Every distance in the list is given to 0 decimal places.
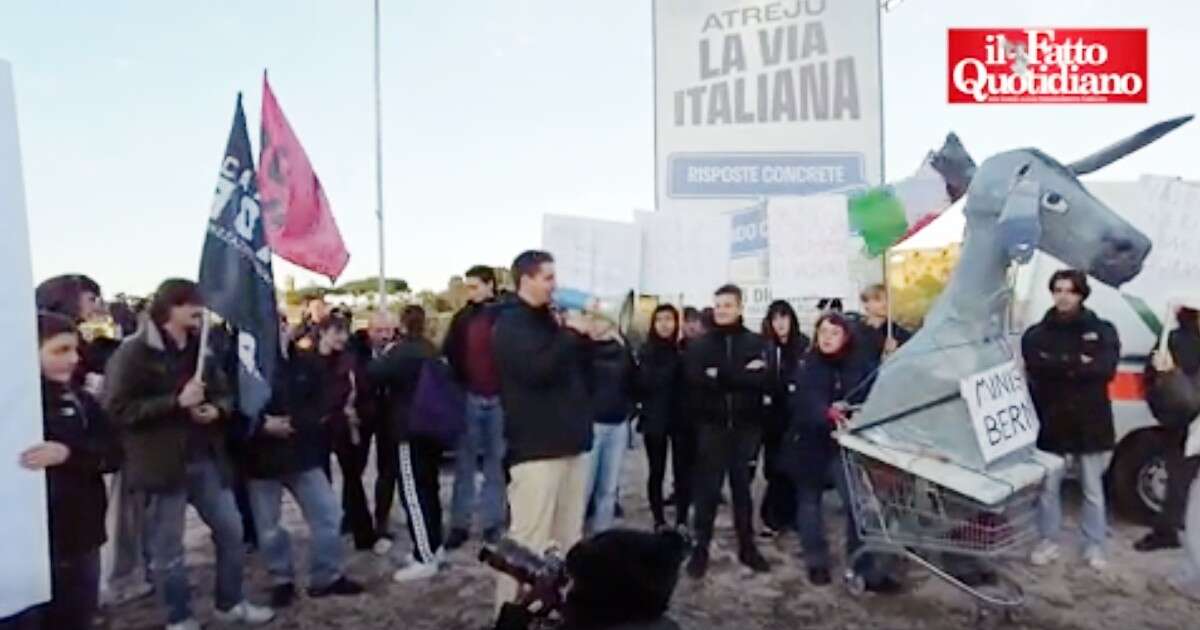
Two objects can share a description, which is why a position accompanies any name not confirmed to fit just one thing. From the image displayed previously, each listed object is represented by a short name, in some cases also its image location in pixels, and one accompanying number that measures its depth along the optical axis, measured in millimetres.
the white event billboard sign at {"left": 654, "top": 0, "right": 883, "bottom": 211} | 9836
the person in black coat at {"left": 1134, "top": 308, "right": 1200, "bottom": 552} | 6465
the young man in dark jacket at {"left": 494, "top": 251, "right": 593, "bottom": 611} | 4758
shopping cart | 4387
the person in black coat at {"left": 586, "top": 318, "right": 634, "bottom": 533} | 6465
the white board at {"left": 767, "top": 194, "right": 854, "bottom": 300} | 6305
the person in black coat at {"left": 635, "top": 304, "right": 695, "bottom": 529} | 6855
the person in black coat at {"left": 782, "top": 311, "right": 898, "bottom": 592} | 5789
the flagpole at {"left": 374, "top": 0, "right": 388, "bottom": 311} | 11391
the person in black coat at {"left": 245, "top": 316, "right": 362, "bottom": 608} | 5391
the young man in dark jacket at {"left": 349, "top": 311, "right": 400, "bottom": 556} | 6566
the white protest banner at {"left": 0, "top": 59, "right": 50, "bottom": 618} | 2727
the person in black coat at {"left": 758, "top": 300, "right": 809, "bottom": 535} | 6395
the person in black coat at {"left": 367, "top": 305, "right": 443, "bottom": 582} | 6113
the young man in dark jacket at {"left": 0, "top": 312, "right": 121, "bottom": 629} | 3398
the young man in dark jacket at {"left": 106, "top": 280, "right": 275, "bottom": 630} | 4668
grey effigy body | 4777
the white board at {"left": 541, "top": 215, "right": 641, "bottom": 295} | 5625
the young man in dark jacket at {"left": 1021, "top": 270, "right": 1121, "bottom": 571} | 5930
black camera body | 2381
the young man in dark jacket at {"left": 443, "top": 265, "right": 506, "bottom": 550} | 6305
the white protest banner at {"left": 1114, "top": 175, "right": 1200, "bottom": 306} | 6680
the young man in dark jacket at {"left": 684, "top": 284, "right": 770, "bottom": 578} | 5977
